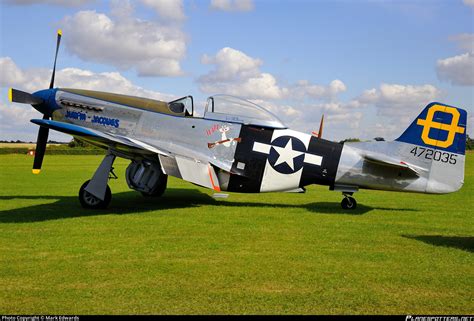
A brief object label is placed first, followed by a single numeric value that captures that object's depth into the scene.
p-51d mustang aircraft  10.44
